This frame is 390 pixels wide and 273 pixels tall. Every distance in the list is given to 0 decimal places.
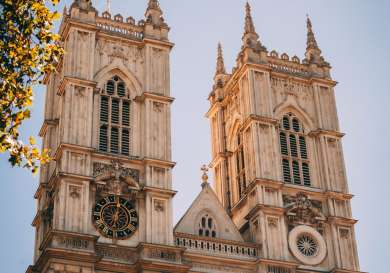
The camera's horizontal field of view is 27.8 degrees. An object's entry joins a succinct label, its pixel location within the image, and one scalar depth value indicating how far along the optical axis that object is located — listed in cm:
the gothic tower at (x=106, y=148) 3481
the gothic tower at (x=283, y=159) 3909
